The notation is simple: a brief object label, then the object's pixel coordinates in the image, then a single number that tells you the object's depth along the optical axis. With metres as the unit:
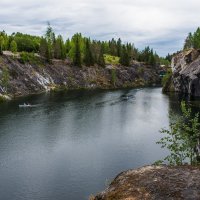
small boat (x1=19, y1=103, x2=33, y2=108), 98.67
